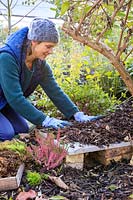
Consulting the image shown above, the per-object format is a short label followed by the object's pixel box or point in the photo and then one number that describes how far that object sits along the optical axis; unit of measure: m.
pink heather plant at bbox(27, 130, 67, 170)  2.18
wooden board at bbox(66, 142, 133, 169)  2.35
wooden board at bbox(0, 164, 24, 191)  2.01
